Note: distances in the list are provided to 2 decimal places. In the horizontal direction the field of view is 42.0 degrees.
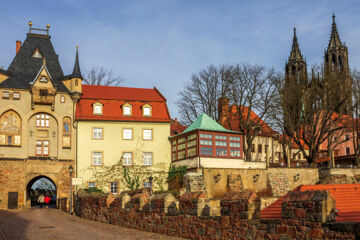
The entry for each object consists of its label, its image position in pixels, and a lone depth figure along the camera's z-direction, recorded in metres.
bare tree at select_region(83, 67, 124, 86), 54.92
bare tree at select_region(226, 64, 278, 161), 44.91
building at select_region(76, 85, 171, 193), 39.03
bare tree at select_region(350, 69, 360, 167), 43.12
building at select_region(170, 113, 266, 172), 36.50
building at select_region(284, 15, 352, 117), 42.50
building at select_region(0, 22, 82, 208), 36.75
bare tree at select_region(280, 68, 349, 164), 42.09
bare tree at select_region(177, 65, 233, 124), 47.06
